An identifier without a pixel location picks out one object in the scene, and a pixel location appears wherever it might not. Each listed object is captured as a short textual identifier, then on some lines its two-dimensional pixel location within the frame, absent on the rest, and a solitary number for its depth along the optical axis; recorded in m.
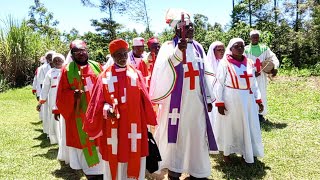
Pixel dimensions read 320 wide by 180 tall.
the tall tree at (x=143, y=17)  28.44
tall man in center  4.93
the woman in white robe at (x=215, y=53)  7.25
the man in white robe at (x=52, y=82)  7.35
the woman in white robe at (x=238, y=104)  5.88
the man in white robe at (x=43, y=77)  8.88
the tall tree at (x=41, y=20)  36.91
